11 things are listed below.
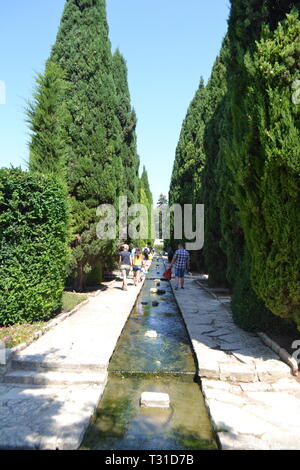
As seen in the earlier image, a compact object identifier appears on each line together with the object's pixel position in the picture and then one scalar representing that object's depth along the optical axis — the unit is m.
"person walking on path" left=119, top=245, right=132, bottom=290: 11.93
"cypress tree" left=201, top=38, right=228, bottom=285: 11.73
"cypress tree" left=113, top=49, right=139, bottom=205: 17.08
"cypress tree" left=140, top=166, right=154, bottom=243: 40.82
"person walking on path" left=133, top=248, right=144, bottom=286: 13.20
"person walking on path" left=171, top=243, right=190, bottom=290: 11.70
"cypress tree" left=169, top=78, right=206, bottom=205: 17.74
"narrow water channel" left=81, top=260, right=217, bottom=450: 2.98
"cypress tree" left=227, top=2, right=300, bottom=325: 4.34
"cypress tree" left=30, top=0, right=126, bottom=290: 10.27
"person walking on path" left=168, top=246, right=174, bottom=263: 23.82
